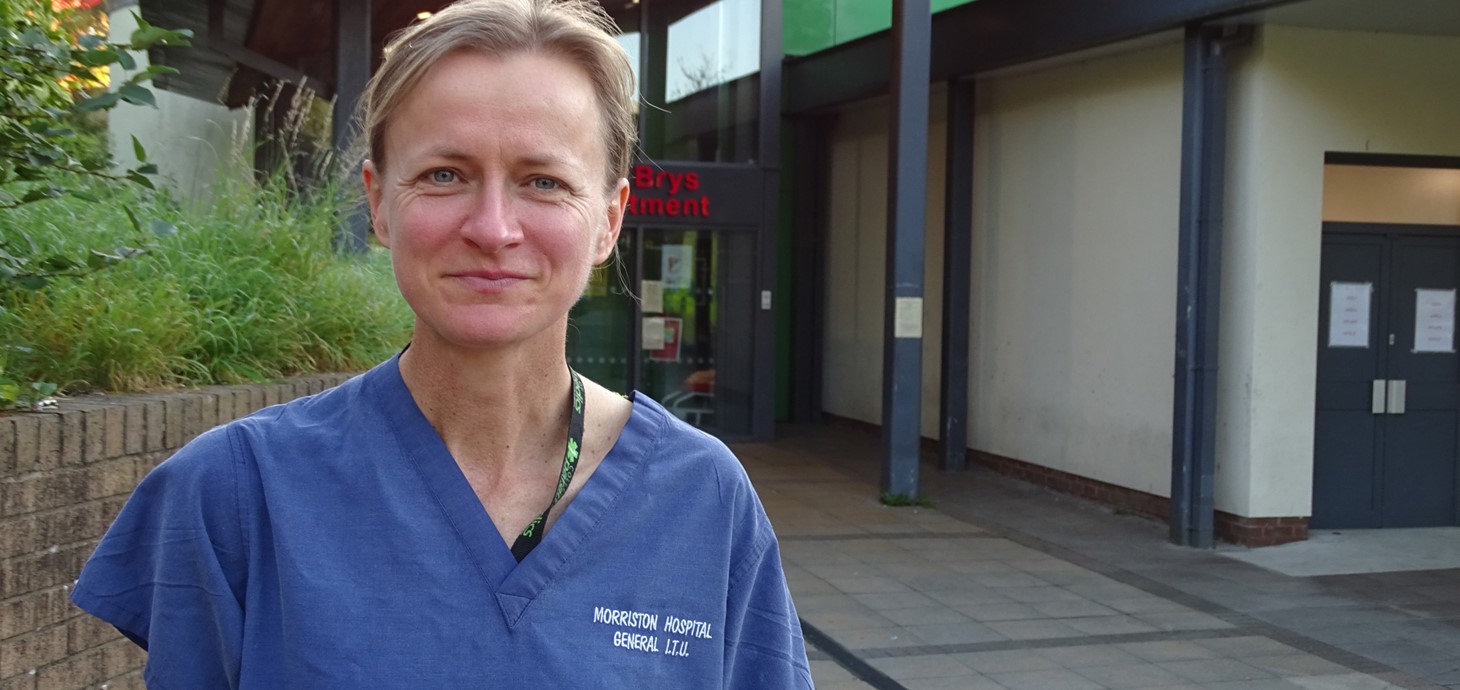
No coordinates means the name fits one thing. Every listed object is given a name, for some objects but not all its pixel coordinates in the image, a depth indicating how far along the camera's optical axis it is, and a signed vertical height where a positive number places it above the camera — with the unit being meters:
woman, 1.41 -0.20
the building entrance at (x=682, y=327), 15.33 -0.28
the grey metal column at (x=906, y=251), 11.24 +0.43
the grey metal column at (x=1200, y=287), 10.08 +0.17
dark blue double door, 10.49 -0.47
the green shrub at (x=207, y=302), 4.61 -0.04
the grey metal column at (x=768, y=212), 15.45 +0.98
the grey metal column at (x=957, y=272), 13.59 +0.33
